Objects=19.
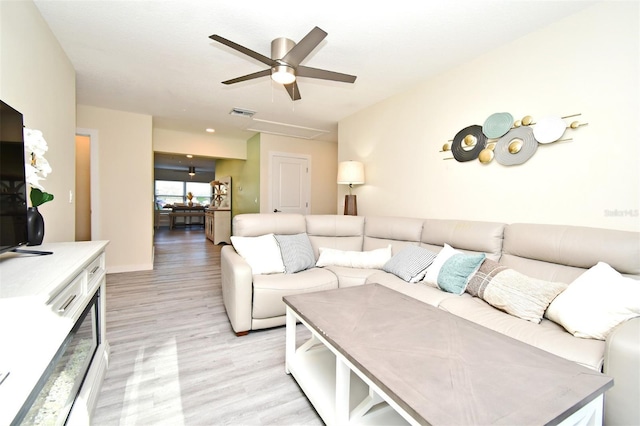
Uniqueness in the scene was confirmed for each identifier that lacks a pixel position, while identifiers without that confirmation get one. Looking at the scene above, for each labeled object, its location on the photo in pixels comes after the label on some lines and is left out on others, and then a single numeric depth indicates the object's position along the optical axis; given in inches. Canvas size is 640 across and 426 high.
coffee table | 32.8
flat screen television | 43.9
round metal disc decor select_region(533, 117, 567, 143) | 80.2
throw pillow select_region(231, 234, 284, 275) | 101.3
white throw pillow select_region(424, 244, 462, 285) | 89.2
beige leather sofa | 44.8
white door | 213.3
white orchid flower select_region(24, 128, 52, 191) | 53.2
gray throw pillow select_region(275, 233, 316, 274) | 106.5
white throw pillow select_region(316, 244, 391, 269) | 113.5
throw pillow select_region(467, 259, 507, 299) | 76.9
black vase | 53.4
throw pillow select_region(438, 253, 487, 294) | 81.5
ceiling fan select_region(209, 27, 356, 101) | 77.7
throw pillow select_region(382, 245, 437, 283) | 94.8
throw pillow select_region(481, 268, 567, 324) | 64.1
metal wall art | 82.1
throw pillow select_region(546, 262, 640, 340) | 51.8
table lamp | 149.1
